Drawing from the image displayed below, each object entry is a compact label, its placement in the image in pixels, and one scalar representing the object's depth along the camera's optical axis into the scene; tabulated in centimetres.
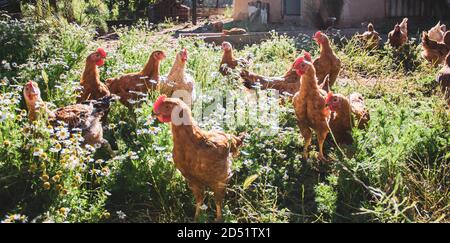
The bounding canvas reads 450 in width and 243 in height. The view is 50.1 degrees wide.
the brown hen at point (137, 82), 526
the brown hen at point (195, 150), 325
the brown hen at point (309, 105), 422
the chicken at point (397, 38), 897
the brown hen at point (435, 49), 773
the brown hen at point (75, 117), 416
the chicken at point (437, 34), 898
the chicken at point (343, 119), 448
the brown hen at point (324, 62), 583
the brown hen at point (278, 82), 562
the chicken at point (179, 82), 526
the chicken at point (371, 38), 895
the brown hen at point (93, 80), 514
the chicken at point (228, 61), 645
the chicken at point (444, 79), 578
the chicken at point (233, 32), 1173
